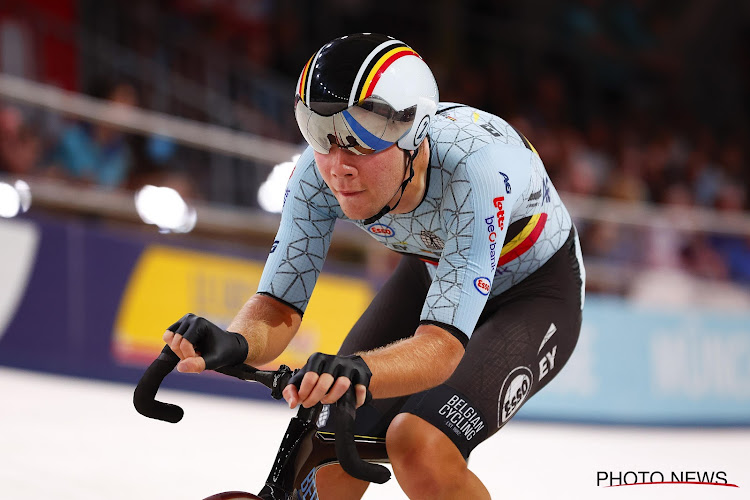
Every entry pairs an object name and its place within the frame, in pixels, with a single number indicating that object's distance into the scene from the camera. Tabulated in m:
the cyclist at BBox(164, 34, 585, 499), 4.95
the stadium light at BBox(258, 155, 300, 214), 12.73
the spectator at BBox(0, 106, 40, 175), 11.27
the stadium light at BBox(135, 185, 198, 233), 11.95
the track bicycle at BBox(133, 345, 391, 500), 4.26
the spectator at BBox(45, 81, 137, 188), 11.92
